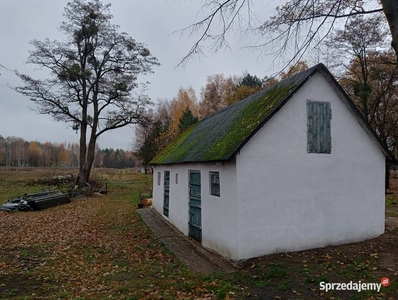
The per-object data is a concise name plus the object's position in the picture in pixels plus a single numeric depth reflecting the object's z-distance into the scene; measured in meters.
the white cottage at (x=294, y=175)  6.97
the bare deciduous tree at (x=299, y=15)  5.77
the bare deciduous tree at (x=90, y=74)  24.31
